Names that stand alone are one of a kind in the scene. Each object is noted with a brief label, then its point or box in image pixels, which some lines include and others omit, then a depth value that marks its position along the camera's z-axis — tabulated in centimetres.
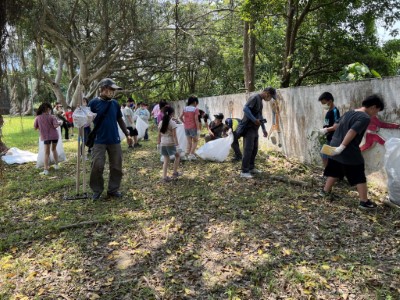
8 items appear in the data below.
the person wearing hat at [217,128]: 820
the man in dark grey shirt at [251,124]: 591
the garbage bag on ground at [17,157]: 859
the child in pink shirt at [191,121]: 765
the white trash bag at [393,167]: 423
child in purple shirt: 687
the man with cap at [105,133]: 490
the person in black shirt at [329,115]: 534
